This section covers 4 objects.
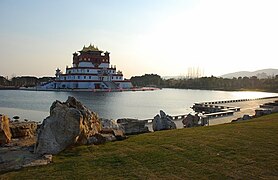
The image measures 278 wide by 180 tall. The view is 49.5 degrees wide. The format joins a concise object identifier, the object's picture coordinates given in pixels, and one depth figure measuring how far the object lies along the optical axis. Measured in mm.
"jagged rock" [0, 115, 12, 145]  9586
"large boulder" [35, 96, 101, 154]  8273
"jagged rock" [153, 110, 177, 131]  15469
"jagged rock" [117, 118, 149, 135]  13391
